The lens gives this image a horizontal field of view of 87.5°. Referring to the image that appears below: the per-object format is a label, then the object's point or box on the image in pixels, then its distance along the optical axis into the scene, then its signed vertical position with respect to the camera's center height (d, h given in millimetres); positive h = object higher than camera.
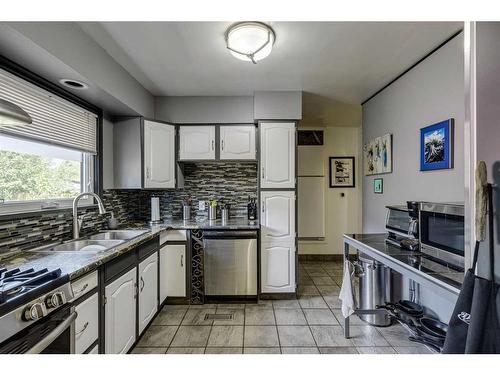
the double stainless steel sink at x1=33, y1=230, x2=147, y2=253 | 1872 -446
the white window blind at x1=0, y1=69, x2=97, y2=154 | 1634 +553
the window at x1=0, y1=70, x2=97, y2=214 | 1657 +280
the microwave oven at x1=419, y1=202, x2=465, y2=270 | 1401 -261
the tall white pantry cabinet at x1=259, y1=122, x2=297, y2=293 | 2994 -213
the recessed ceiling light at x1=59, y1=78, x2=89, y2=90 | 1877 +777
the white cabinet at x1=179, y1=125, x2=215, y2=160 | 3166 +544
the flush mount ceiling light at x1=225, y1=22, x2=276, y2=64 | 1727 +1021
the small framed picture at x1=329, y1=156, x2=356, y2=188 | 4641 +293
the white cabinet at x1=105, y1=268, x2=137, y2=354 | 1660 -872
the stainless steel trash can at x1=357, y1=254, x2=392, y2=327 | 2404 -925
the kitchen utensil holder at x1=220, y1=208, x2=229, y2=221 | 3237 -333
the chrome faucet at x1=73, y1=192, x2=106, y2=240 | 2066 -244
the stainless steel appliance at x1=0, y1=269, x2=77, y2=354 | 931 -491
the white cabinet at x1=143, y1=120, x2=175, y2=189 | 2904 +376
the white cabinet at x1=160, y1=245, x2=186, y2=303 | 2822 -899
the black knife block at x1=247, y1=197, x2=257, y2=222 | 3320 -312
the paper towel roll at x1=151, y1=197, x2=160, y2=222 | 3193 -263
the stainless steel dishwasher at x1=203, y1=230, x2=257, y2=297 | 2852 -826
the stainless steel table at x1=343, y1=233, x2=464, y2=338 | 1229 -444
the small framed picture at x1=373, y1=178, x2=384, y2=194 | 2926 +17
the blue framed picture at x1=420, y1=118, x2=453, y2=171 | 1904 +323
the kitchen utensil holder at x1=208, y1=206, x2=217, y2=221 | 3275 -322
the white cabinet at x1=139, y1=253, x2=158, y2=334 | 2180 -908
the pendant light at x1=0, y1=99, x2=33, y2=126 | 1032 +297
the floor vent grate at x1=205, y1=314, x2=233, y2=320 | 2578 -1288
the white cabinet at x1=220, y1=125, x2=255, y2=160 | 3150 +550
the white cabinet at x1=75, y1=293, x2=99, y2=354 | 1354 -742
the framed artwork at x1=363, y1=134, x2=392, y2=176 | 2754 +372
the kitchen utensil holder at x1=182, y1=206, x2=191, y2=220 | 3299 -314
